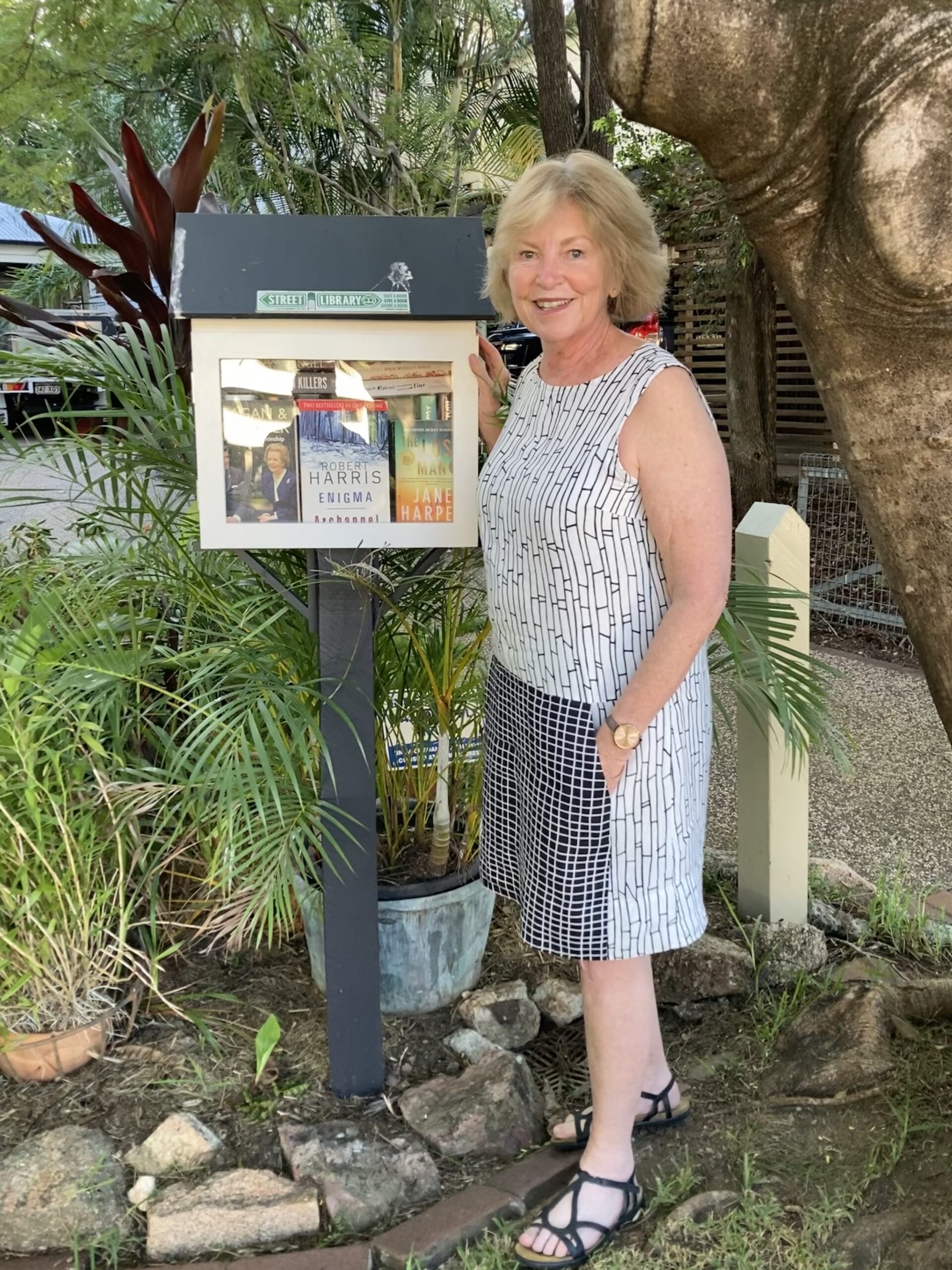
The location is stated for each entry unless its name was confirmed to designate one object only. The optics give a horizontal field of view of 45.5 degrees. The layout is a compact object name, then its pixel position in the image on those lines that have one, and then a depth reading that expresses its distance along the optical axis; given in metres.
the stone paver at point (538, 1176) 2.30
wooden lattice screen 9.67
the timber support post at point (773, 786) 3.05
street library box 2.24
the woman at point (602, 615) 1.95
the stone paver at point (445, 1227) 2.12
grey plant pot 2.76
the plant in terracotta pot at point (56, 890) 2.46
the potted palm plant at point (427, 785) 2.79
